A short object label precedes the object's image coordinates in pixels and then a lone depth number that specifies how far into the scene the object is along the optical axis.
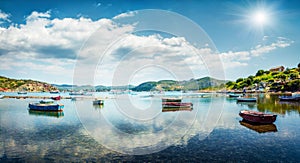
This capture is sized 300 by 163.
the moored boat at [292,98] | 59.97
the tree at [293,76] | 117.29
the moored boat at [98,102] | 59.62
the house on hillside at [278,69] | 176.52
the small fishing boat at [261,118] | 26.28
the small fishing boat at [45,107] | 43.88
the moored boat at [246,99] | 64.05
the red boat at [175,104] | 51.88
